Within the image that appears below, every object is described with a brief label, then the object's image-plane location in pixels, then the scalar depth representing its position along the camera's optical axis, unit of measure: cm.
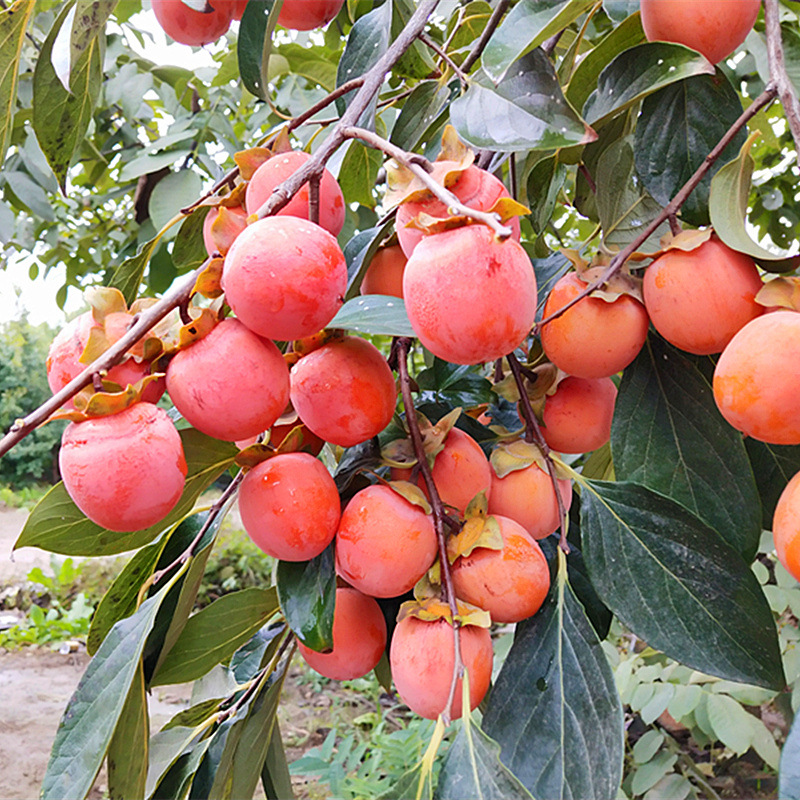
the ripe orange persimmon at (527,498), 51
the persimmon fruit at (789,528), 34
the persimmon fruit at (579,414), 54
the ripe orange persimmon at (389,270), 51
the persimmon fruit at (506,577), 45
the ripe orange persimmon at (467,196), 39
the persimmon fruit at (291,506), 44
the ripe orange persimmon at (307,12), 59
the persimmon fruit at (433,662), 43
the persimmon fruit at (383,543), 44
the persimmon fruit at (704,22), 40
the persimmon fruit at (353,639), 52
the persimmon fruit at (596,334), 45
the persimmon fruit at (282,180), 44
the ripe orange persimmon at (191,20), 57
